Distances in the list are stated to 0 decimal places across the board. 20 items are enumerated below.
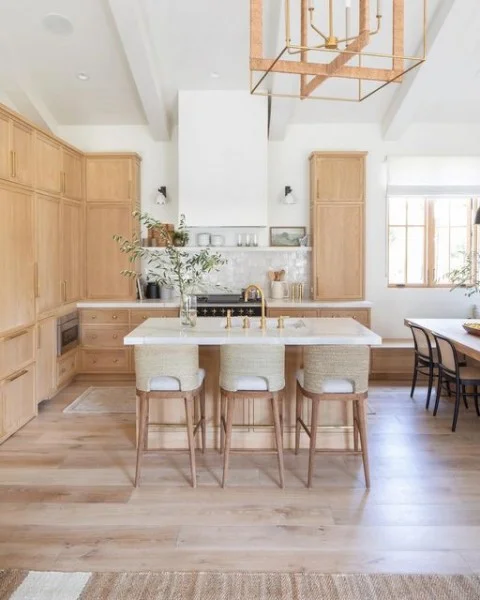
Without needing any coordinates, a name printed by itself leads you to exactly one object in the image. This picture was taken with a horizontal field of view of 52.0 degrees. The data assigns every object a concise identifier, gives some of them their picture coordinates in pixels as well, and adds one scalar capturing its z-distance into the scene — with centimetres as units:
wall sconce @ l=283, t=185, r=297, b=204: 610
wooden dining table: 389
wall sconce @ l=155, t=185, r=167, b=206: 612
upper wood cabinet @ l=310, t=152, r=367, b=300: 591
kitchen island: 352
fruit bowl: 432
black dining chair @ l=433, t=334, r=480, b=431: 412
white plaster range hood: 575
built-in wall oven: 509
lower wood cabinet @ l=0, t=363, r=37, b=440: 386
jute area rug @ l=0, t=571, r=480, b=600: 211
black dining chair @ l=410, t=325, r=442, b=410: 466
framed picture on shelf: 627
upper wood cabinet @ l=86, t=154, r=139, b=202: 590
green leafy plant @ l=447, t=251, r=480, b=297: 629
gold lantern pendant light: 207
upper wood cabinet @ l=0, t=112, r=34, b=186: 388
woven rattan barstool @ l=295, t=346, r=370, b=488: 305
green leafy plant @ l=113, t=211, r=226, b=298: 345
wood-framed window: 632
